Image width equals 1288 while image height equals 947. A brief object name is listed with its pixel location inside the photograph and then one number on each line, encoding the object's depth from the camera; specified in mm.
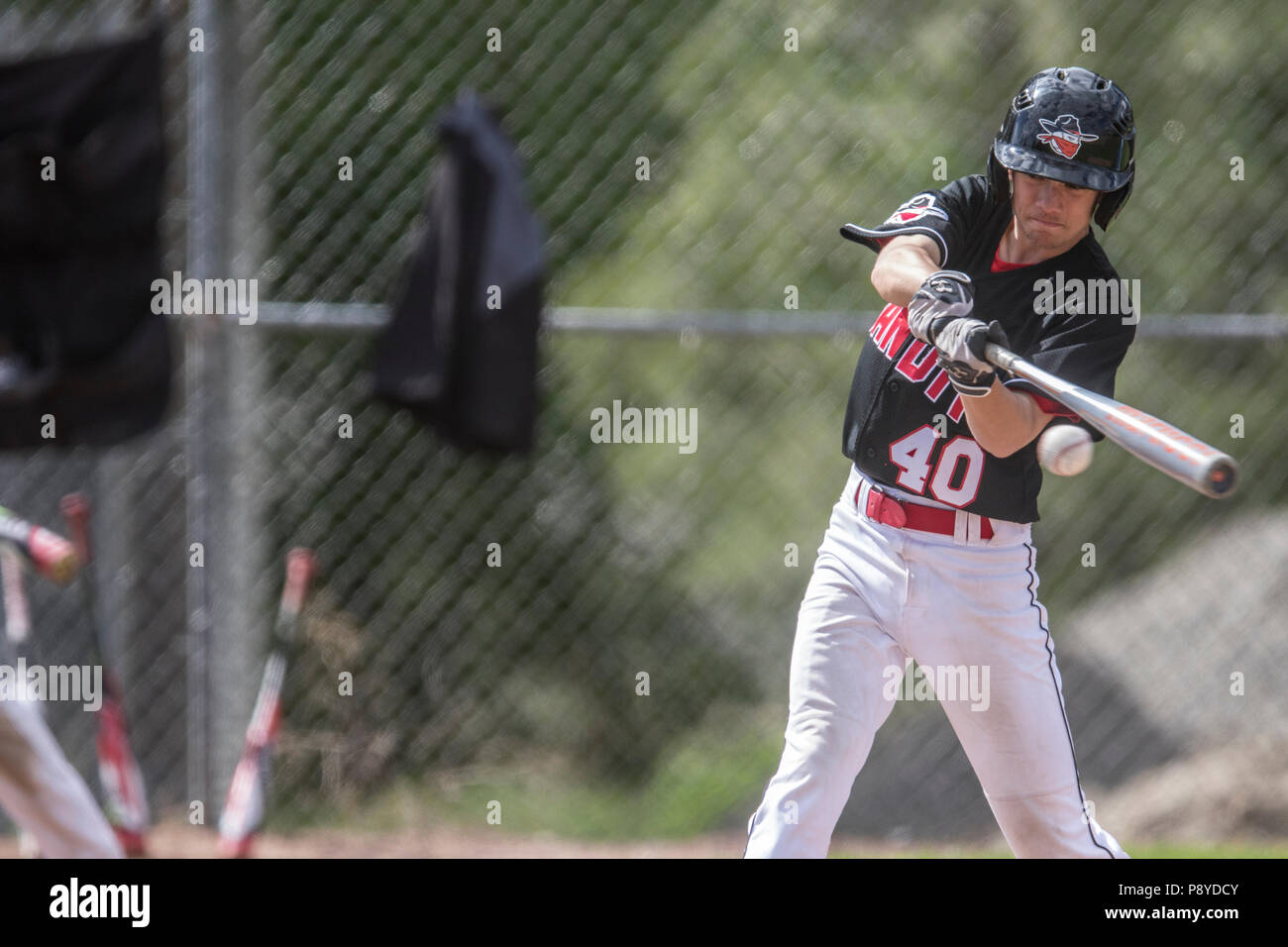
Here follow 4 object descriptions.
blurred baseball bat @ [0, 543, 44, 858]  8633
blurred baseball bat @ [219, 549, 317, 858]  8750
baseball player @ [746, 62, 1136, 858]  5523
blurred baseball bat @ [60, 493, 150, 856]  8602
